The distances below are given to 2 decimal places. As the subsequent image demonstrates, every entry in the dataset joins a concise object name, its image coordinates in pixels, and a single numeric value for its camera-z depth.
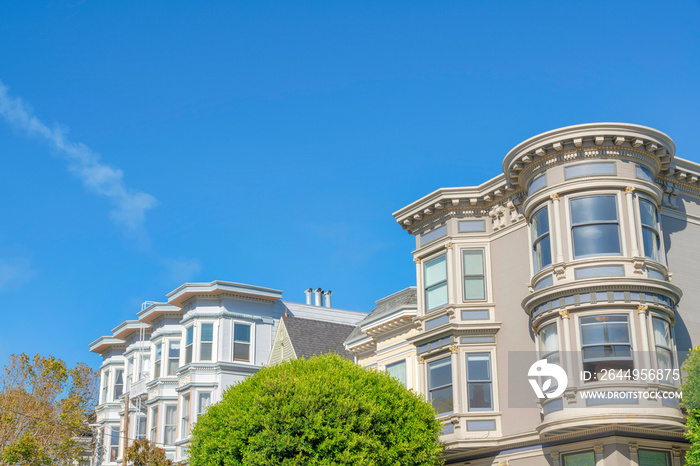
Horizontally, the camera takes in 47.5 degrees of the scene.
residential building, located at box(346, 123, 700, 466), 22.08
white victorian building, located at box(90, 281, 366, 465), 40.38
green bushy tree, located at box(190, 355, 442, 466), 22.09
